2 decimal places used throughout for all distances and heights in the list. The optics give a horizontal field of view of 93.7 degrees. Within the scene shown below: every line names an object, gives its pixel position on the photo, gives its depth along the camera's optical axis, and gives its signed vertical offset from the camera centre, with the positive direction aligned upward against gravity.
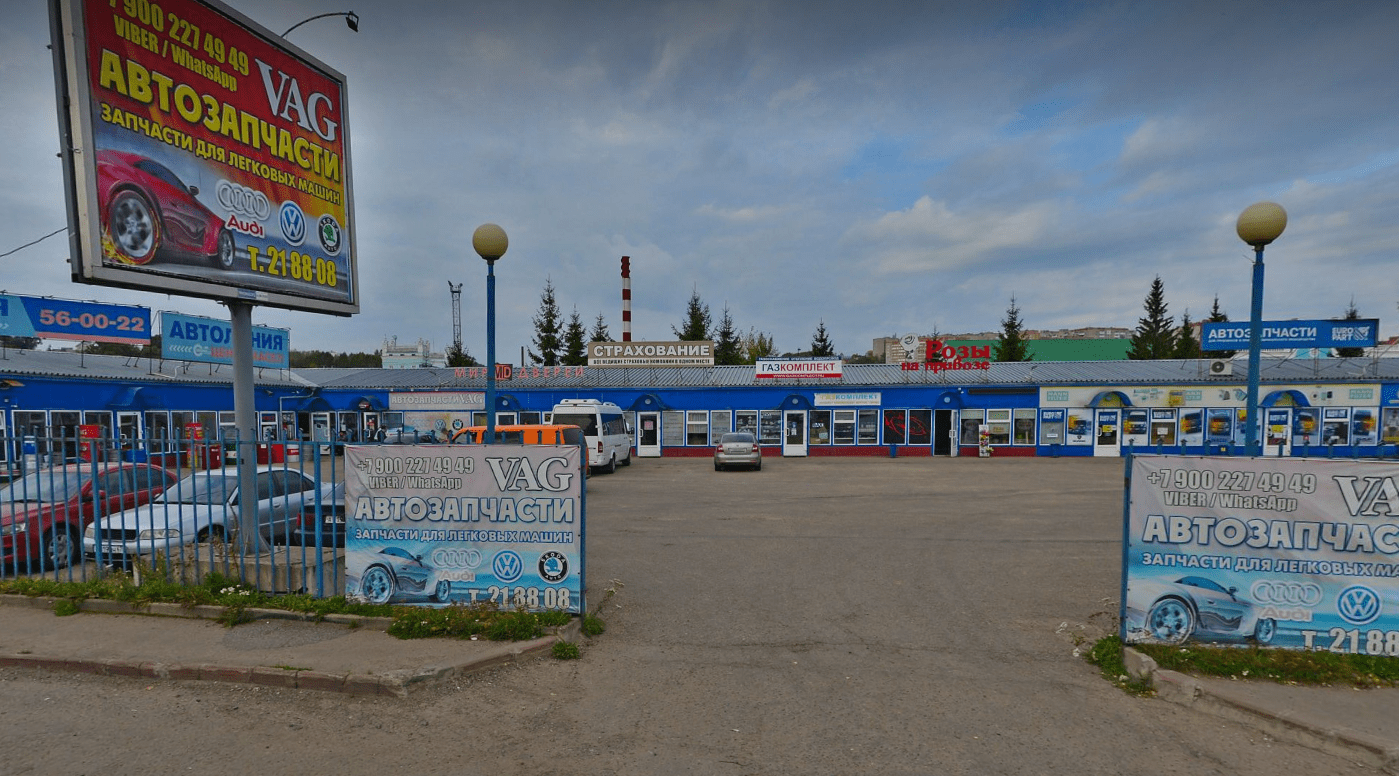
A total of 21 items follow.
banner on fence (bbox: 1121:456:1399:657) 5.49 -1.73
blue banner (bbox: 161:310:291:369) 24.78 +0.68
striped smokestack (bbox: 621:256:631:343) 42.94 +3.85
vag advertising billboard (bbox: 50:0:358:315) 5.97 +2.12
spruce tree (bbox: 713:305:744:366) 57.78 +0.89
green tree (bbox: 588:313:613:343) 55.21 +1.98
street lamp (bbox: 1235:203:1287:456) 6.82 +1.26
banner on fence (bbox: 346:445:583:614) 6.51 -1.71
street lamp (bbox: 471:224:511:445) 8.19 +1.36
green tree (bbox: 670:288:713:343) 56.22 +2.86
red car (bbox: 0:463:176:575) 7.69 -1.94
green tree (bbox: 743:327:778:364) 63.76 +0.90
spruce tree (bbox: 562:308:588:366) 51.47 +0.99
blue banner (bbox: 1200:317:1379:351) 20.02 +0.67
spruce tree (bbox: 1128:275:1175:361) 54.69 +1.84
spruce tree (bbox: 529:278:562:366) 52.06 +1.89
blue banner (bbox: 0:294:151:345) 21.75 +1.34
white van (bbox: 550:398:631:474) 21.97 -2.37
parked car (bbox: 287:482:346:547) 7.87 -2.14
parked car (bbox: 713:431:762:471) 23.48 -3.51
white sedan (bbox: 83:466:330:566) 7.45 -2.10
